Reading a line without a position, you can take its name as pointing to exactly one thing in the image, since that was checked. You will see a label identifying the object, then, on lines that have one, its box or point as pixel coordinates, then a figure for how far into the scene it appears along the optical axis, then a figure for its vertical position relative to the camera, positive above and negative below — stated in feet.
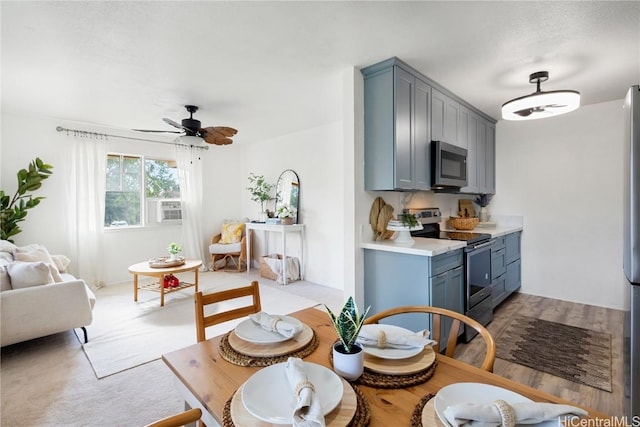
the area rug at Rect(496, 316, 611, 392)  7.47 -4.09
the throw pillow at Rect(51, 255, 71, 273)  12.31 -2.13
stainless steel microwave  10.02 +1.48
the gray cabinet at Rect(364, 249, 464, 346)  7.72 -2.04
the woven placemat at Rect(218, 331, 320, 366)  3.40 -1.73
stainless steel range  8.97 -2.10
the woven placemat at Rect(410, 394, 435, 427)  2.44 -1.74
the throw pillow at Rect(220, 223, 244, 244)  18.72 -1.47
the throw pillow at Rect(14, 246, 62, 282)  10.41 -1.60
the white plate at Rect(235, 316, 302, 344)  3.77 -1.64
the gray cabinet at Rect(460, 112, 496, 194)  12.48 +2.33
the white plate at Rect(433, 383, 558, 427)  2.59 -1.67
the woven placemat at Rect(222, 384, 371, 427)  2.43 -1.74
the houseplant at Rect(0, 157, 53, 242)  12.18 +0.50
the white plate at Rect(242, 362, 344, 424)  2.45 -1.65
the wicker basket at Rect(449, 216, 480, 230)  12.70 -0.64
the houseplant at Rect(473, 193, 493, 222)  14.78 +0.24
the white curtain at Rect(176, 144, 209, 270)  17.90 +0.73
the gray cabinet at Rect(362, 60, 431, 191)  8.45 +2.45
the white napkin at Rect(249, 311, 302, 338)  3.86 -1.55
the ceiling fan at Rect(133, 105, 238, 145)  11.53 +3.07
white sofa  7.90 -2.54
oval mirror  16.88 +1.14
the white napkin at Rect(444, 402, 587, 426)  2.23 -1.55
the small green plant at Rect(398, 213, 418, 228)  8.83 -0.37
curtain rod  14.17 +3.83
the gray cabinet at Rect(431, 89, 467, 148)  10.11 +3.18
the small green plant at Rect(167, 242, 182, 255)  13.26 -1.74
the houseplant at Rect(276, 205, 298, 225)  16.08 -0.31
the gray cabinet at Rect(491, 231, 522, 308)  11.05 -2.37
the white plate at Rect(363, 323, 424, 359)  3.32 -1.64
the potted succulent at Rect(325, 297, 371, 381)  2.99 -1.43
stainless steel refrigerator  4.49 -0.73
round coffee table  11.93 -2.47
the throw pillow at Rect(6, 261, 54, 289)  8.31 -1.77
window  16.10 +1.05
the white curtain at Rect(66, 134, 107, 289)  14.34 +0.23
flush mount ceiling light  8.43 +3.09
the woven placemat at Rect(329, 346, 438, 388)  2.96 -1.73
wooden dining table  2.64 -1.77
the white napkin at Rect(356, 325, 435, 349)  3.49 -1.55
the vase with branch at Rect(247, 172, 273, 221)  18.16 +1.14
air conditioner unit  17.53 +0.00
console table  15.65 -1.11
